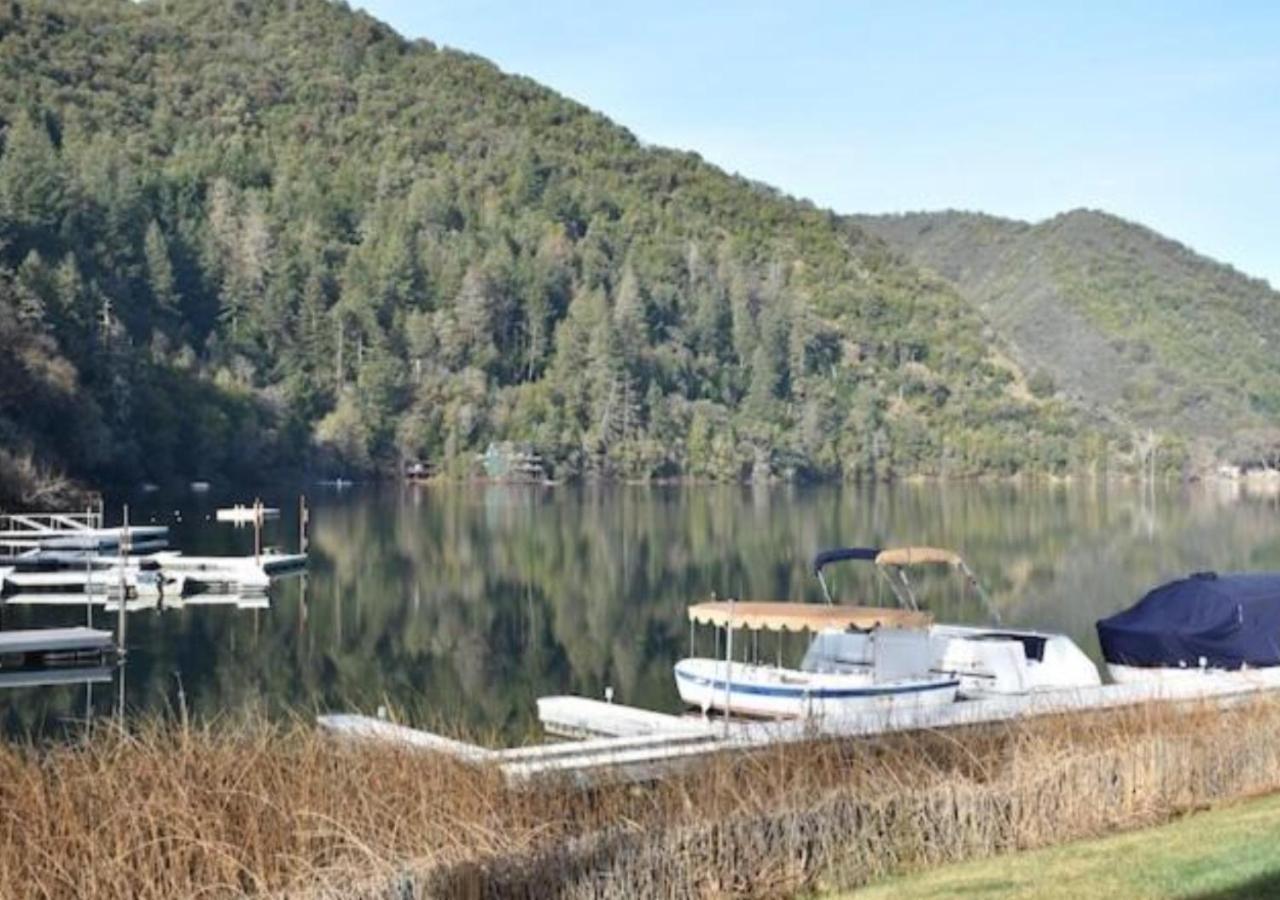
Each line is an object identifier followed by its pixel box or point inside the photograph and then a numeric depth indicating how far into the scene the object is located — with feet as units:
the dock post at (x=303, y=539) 161.44
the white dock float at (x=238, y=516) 224.43
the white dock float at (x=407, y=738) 39.61
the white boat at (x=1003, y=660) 79.36
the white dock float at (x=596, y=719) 69.21
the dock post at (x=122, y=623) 97.35
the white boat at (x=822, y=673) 72.95
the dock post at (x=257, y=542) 144.16
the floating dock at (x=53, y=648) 92.12
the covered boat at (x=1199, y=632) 80.12
